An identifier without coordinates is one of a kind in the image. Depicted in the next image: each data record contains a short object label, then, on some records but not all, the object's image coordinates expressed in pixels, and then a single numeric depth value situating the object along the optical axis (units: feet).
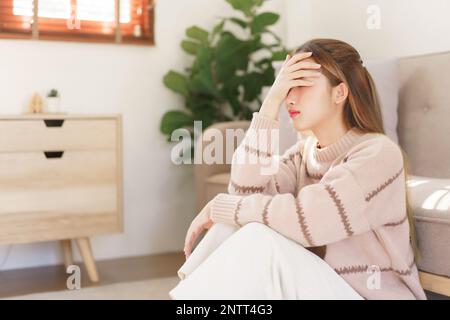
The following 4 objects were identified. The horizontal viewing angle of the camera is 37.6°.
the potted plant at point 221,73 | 11.21
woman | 4.31
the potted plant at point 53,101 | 10.13
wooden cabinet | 9.11
